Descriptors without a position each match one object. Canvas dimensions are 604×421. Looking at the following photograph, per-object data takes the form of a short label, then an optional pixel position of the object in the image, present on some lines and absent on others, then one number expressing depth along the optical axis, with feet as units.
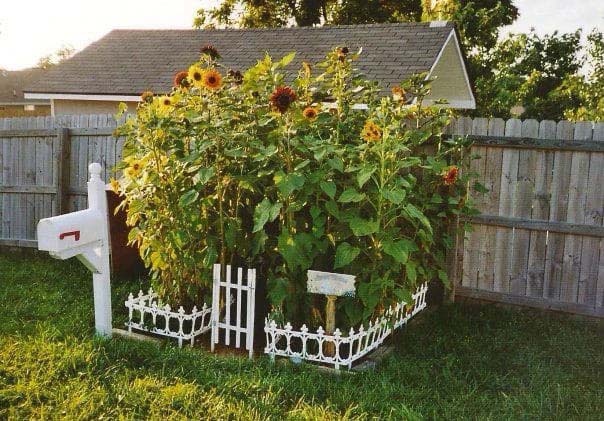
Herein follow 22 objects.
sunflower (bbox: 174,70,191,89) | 13.83
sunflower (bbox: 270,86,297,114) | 11.84
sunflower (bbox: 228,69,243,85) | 13.78
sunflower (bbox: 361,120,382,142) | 12.11
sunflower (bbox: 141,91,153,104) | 14.48
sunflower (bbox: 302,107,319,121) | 12.42
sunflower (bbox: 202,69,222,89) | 12.69
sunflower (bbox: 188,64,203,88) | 12.92
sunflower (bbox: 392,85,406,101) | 14.21
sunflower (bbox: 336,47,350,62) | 13.80
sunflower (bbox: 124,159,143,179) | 14.08
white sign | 12.64
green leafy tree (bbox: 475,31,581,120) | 56.29
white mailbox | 13.17
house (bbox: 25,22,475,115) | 40.34
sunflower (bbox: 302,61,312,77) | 13.32
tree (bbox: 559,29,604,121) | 58.54
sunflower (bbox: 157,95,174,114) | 13.74
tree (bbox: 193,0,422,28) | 83.20
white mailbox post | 13.21
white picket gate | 13.67
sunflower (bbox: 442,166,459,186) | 13.73
